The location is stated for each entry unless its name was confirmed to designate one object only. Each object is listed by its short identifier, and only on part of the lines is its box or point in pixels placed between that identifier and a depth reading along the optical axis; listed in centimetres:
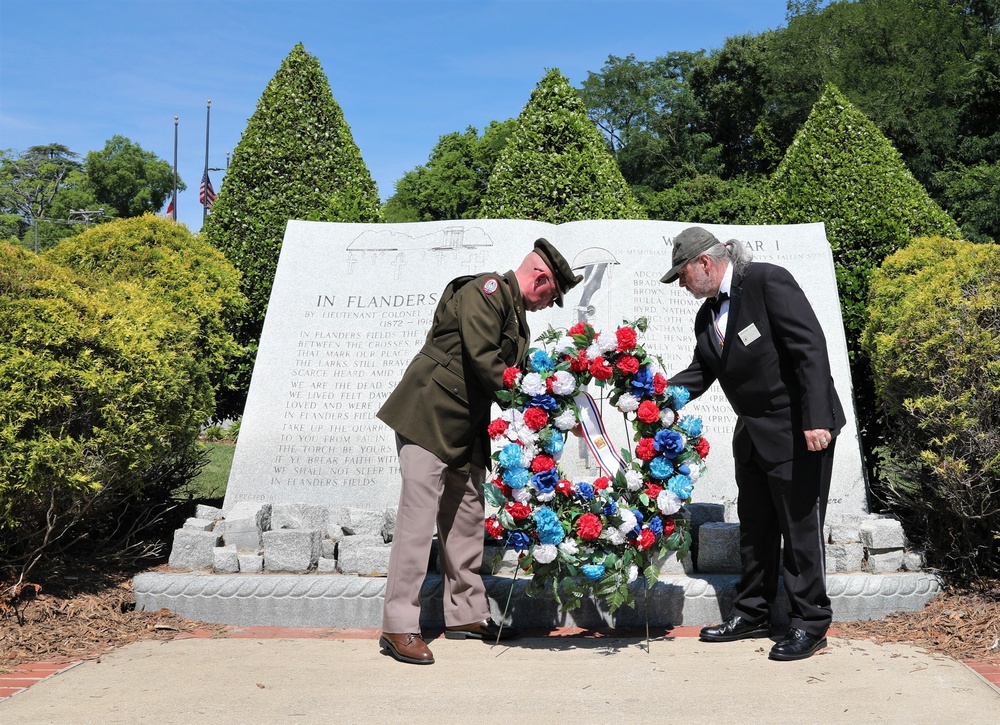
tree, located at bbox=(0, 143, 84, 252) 6059
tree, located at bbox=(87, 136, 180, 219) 6338
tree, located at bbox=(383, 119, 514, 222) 2433
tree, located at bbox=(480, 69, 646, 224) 784
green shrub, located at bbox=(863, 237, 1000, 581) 451
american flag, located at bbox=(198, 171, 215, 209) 3758
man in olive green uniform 404
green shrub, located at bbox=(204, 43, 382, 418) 792
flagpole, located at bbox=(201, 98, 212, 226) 3720
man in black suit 398
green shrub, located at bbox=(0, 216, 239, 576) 430
